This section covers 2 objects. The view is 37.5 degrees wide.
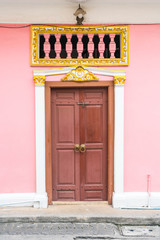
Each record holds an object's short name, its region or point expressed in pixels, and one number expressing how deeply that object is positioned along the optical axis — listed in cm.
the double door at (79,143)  452
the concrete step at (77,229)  374
